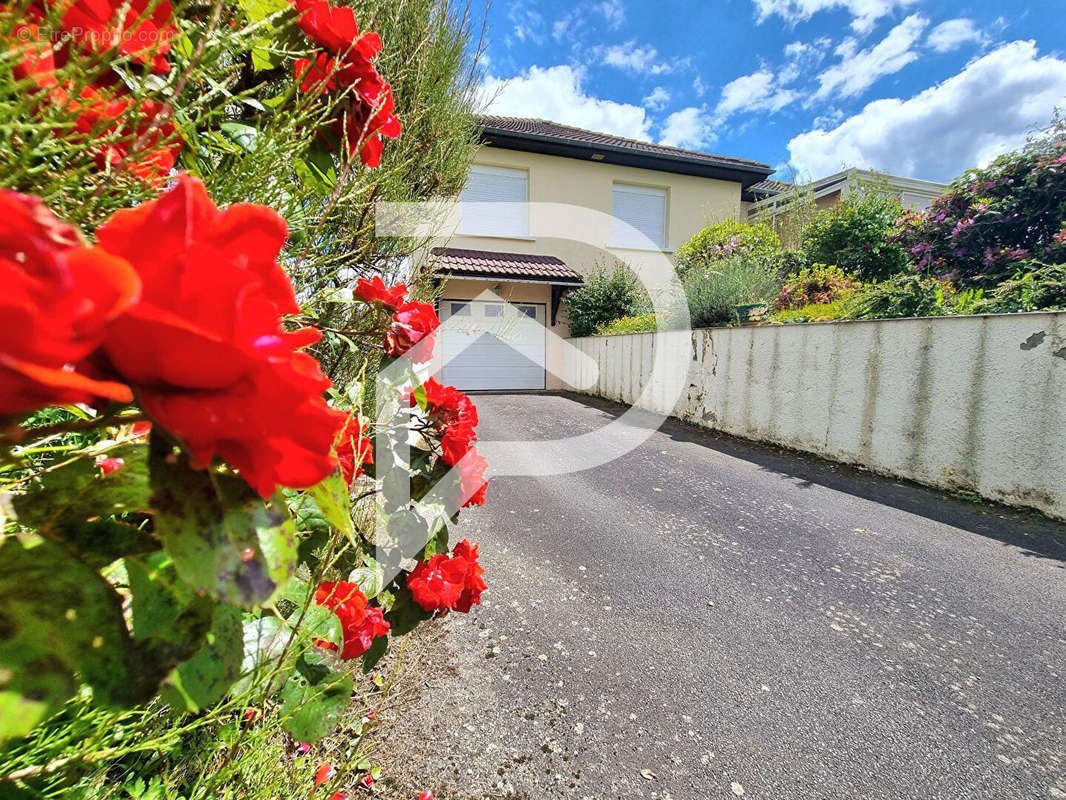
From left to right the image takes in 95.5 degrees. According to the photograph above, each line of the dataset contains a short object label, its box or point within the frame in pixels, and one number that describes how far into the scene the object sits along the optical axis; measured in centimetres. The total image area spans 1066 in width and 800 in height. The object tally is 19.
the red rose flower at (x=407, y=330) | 100
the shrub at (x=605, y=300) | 1075
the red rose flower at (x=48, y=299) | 20
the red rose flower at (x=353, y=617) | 95
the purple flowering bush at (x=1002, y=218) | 642
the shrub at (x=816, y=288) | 724
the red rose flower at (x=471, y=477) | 122
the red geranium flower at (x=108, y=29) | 41
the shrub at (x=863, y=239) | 884
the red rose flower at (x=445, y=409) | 121
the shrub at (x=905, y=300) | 471
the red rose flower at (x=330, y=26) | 64
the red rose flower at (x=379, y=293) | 104
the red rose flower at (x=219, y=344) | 23
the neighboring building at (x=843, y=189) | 1130
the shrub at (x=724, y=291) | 728
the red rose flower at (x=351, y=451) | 75
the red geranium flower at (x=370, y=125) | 75
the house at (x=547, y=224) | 1090
